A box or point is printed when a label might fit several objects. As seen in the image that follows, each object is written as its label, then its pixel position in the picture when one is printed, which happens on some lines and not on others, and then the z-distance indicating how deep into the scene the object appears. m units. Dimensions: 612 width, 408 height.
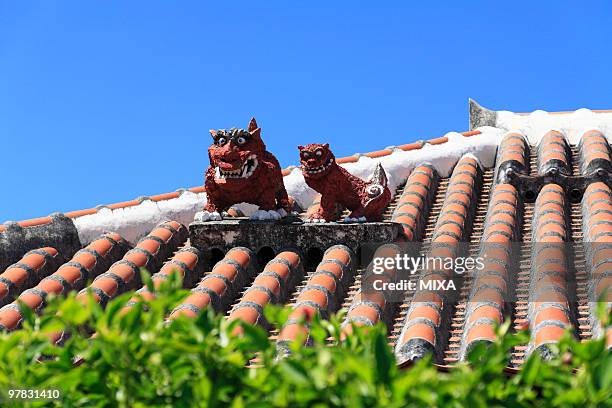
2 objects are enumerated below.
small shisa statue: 9.62
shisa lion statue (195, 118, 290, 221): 9.69
